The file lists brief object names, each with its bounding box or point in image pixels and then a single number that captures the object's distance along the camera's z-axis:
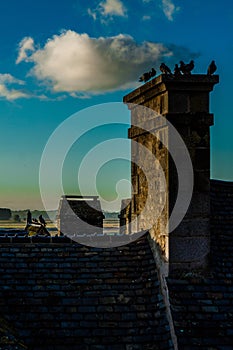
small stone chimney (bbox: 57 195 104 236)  14.39
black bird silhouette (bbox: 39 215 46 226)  15.74
